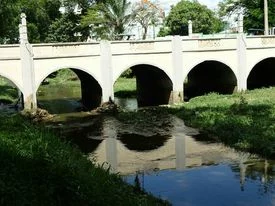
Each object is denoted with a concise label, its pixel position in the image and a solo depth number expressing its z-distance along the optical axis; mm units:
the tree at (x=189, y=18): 67250
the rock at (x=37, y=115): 25141
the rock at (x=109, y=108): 27188
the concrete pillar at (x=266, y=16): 37031
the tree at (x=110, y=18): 43688
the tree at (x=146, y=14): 53356
